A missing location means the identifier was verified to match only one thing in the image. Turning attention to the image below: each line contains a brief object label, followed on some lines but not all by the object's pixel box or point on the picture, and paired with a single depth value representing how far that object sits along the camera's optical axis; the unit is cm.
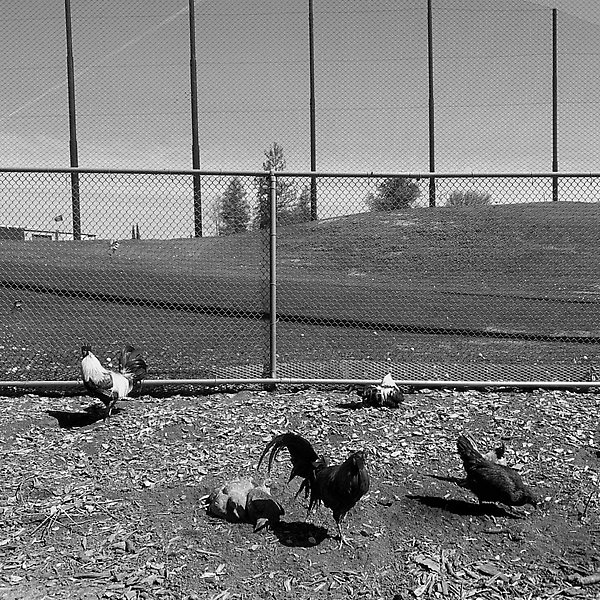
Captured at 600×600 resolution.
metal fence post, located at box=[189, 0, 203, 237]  2041
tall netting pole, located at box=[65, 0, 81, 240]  1927
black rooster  344
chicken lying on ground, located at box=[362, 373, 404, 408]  548
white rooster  529
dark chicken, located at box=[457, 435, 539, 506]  379
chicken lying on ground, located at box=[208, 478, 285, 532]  379
